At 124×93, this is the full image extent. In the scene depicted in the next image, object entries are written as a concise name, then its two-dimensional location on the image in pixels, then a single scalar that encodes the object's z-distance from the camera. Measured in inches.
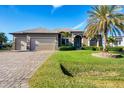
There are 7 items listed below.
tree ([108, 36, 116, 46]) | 739.5
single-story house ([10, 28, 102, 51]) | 548.8
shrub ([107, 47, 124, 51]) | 524.5
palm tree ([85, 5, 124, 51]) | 359.3
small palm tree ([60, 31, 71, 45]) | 588.0
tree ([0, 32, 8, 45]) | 816.1
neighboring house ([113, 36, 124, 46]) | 789.2
